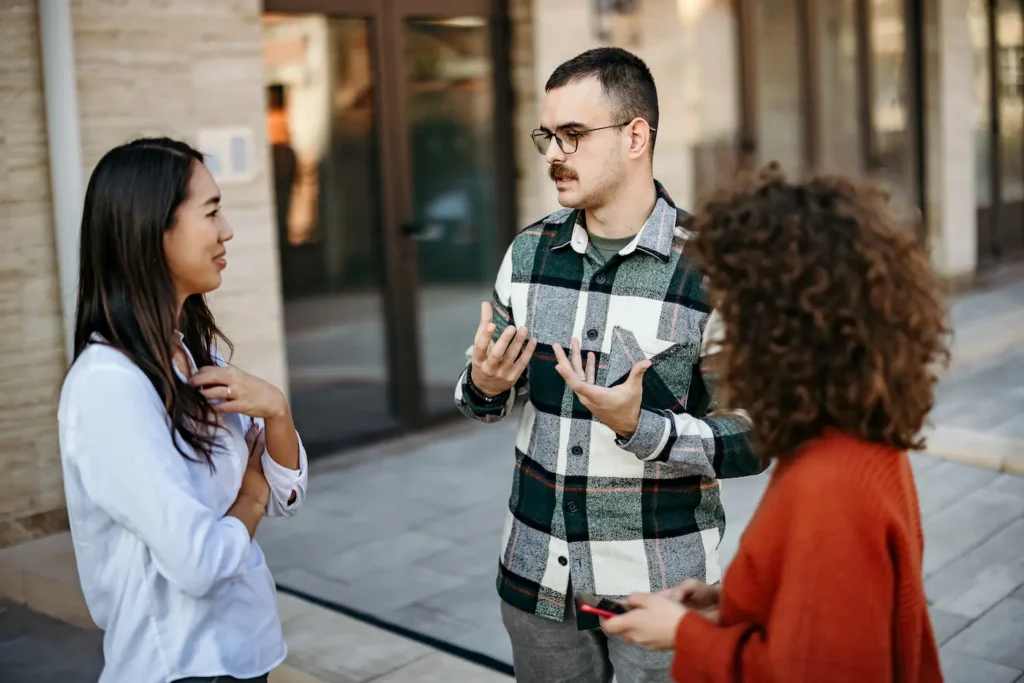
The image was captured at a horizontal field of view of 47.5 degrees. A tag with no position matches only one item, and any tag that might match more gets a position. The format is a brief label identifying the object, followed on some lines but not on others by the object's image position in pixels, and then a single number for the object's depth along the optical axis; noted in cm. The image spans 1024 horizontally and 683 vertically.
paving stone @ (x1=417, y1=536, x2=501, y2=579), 439
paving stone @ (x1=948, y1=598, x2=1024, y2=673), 351
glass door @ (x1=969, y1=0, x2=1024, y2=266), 1146
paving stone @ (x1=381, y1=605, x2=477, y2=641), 381
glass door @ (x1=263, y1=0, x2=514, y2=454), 596
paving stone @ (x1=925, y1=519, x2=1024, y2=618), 392
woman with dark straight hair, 171
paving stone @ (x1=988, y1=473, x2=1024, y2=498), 511
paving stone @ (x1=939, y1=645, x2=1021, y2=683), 338
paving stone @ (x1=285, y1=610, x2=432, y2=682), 342
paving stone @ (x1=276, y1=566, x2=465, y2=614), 410
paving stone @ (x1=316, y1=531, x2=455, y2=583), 444
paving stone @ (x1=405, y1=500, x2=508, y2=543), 479
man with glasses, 210
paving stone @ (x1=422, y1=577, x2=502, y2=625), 394
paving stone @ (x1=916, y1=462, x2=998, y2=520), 498
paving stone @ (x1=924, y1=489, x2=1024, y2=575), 440
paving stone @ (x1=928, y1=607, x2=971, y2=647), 367
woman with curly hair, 138
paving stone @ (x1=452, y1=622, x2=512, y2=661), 362
